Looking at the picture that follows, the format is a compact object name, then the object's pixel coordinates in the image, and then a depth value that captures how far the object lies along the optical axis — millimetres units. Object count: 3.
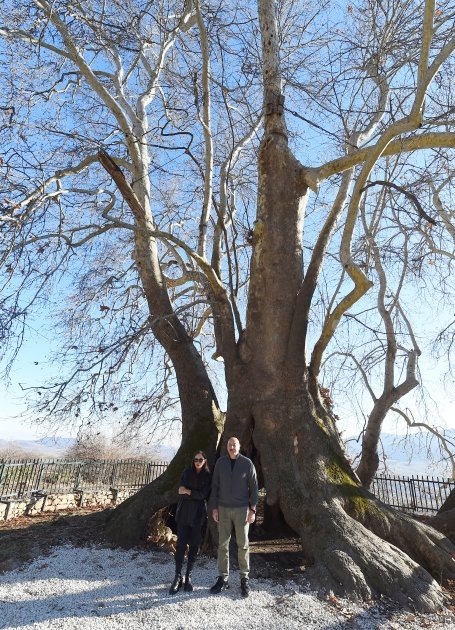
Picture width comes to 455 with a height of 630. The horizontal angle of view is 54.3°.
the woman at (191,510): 4750
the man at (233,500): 4723
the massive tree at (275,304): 5156
